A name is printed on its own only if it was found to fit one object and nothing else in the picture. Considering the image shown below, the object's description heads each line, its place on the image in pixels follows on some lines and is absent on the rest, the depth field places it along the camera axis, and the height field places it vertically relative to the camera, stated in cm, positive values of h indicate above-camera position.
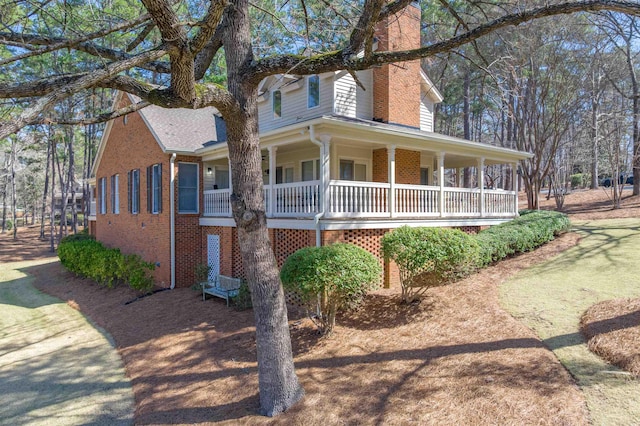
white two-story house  1038 +142
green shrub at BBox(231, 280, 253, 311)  1023 -217
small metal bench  1111 -215
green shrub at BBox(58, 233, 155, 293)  1382 -195
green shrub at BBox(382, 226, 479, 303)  802 -84
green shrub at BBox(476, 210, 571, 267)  1084 -67
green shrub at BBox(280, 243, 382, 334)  718 -113
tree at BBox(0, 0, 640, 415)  443 +151
